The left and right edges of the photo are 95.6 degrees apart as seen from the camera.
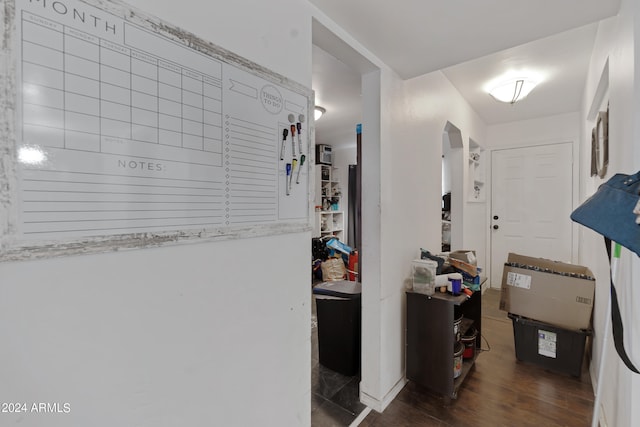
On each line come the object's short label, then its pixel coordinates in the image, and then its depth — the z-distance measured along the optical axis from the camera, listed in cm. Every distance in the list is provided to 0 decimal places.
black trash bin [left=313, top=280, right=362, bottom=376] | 211
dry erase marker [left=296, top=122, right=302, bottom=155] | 118
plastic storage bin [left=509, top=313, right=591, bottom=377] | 211
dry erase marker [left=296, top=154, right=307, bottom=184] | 119
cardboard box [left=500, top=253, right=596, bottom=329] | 207
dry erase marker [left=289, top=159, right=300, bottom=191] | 116
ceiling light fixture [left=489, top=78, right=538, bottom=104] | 275
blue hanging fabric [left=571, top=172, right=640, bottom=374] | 88
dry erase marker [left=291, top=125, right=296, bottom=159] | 116
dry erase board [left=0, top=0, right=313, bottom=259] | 60
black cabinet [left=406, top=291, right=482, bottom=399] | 183
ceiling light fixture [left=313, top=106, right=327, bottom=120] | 348
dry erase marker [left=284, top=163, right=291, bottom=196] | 114
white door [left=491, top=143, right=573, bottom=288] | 378
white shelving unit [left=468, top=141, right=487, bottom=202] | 383
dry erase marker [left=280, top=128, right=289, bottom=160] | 112
